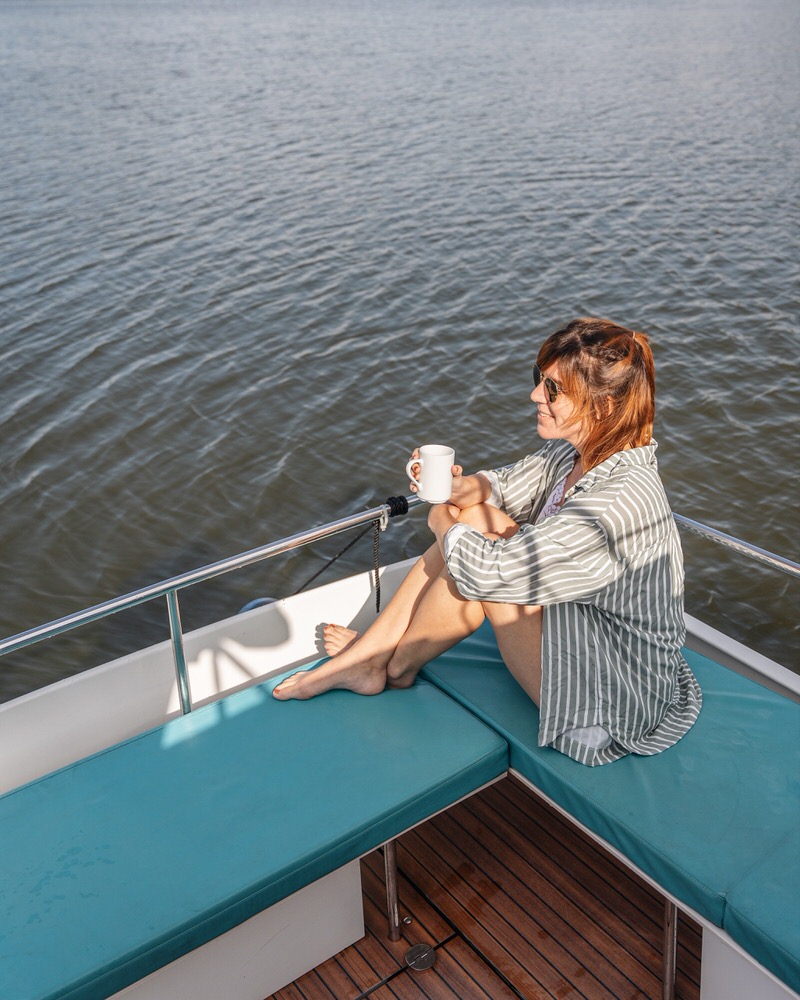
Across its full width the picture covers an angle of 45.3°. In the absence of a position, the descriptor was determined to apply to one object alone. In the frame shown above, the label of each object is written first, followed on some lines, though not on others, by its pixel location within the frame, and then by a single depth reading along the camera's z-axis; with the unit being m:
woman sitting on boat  2.42
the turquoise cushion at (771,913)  2.05
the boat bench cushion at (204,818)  2.15
